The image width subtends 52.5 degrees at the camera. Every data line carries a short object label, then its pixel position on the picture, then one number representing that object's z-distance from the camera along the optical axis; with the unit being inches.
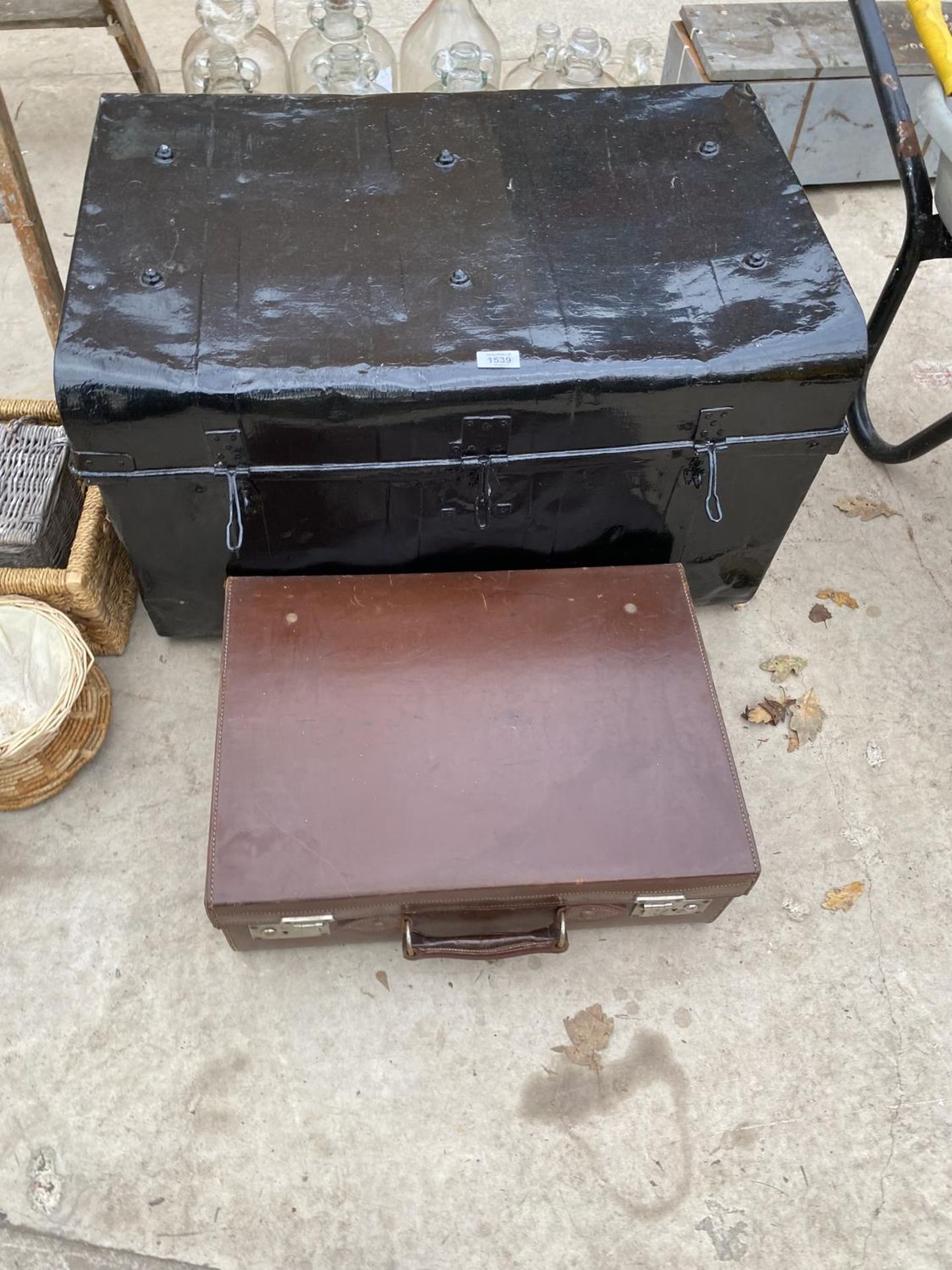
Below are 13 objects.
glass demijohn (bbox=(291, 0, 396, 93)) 98.0
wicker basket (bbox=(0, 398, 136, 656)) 74.8
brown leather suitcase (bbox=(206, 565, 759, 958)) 62.6
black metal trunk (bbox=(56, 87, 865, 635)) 64.6
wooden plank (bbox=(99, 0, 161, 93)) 104.2
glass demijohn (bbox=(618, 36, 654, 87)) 107.4
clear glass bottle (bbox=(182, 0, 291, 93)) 98.7
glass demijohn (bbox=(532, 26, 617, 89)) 99.0
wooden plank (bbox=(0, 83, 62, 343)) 76.6
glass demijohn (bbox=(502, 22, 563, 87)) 105.9
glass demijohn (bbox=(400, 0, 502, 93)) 100.5
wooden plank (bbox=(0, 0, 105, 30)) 101.2
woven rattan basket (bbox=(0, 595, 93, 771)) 68.4
